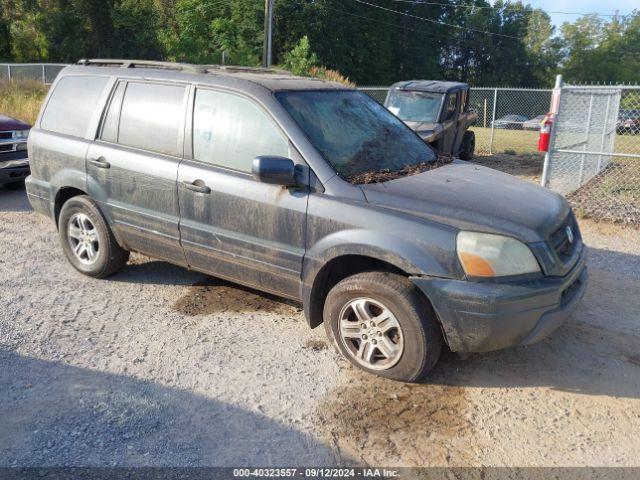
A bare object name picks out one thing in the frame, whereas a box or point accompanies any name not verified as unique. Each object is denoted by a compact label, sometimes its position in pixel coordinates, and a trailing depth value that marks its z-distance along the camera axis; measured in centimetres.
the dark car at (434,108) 1111
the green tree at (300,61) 2536
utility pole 2767
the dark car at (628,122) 1157
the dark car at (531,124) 2699
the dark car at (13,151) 848
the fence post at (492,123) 1637
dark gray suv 339
